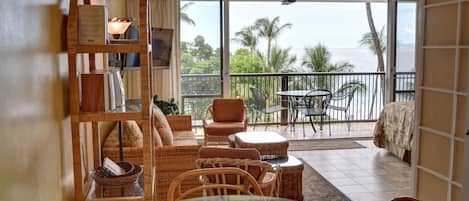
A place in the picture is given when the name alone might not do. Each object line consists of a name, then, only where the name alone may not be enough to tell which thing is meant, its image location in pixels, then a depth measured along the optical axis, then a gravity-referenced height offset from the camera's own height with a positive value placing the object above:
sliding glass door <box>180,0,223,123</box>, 6.51 +0.19
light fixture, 3.24 +0.30
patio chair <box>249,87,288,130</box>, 6.86 -0.63
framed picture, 5.74 +0.26
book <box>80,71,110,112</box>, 2.18 -0.13
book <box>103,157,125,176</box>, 2.37 -0.57
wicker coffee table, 4.09 -0.75
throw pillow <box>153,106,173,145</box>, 3.95 -0.59
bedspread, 5.00 -0.78
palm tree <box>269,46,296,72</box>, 8.73 +0.12
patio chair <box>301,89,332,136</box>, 6.84 -0.66
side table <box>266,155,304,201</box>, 3.76 -1.01
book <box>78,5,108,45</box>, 2.09 +0.20
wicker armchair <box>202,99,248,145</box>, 5.70 -0.64
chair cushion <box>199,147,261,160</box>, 2.94 -0.60
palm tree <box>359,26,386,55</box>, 8.66 +0.50
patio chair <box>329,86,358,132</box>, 7.22 -0.59
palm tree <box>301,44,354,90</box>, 8.55 +0.09
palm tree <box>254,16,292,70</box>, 8.68 +0.73
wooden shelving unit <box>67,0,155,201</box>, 2.10 -0.24
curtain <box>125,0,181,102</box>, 6.14 +0.05
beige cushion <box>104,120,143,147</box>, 3.47 -0.58
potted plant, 5.65 -0.55
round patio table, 6.90 -0.47
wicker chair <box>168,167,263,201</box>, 2.02 -0.57
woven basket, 2.30 -0.60
